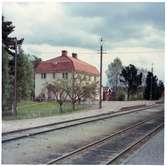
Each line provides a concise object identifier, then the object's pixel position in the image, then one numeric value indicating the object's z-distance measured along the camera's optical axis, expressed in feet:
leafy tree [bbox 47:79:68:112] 89.01
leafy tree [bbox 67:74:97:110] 94.71
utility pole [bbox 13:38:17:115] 63.59
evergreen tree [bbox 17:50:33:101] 75.38
